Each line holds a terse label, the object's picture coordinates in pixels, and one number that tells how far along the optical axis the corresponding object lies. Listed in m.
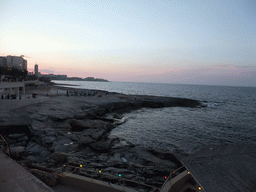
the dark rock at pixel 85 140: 12.42
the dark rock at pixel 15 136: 12.98
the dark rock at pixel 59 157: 9.14
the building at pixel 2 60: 115.75
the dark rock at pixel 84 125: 16.67
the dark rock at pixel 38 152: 10.14
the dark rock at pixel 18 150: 10.27
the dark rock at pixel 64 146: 11.18
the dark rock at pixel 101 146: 11.81
